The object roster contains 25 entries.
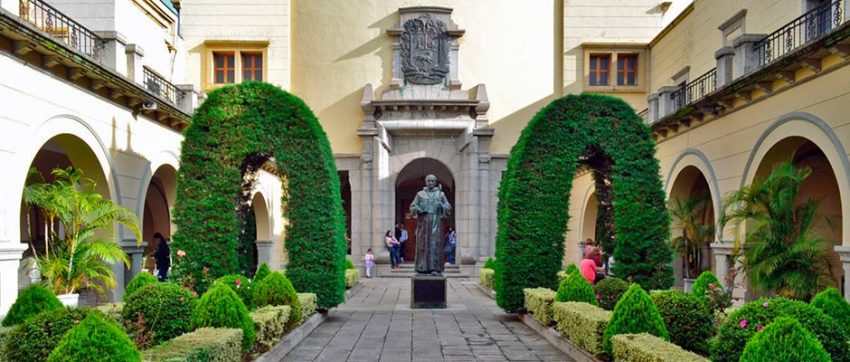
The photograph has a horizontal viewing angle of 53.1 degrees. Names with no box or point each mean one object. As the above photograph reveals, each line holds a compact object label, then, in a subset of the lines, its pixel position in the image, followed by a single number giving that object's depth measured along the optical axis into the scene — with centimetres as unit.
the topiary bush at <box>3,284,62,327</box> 1015
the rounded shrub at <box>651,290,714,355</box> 1070
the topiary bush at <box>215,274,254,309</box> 1352
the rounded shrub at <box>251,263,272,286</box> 1493
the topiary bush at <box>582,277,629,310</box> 1377
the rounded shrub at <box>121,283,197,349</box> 1072
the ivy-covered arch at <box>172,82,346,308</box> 1498
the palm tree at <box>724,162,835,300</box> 1383
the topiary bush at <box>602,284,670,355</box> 984
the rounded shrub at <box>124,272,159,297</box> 1270
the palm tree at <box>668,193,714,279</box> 2011
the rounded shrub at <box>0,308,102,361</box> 794
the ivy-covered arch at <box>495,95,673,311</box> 1462
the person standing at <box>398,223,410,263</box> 3278
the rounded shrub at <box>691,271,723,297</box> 1248
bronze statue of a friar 1870
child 2988
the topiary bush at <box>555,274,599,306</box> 1332
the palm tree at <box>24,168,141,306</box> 1387
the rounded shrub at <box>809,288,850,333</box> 930
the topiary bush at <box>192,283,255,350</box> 1019
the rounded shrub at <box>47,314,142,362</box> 649
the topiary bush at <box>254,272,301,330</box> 1339
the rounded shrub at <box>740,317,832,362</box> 643
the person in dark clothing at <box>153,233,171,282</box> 2239
